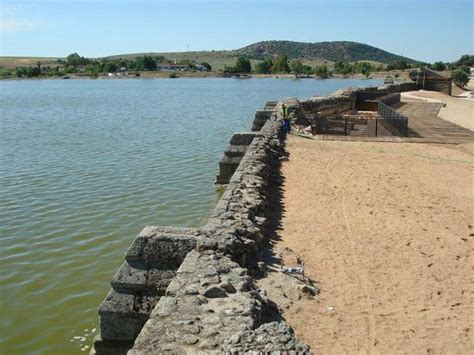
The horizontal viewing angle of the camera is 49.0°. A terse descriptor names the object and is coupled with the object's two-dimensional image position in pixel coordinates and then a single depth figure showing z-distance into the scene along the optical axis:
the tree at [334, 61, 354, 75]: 136.88
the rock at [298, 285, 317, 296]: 6.04
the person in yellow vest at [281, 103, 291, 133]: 19.28
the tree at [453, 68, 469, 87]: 58.50
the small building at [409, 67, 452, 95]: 49.66
